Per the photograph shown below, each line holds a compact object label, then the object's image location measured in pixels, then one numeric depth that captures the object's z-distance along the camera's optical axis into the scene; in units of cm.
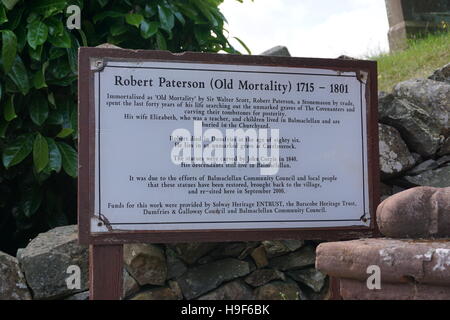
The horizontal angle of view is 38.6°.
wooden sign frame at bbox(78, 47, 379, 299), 311
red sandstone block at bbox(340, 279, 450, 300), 233
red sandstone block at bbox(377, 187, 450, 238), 261
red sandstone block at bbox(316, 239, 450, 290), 227
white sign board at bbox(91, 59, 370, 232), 314
